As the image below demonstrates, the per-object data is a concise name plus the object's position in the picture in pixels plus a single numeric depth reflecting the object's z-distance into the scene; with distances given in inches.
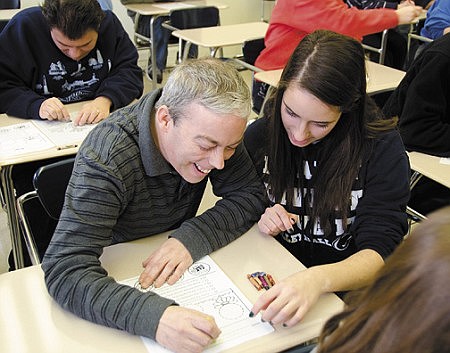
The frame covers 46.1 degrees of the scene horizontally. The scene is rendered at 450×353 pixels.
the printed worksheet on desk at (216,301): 38.5
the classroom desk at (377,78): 98.5
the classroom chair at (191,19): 159.8
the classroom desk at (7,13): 124.2
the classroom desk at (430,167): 70.2
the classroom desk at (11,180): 68.8
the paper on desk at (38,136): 71.5
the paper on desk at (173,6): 165.3
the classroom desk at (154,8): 163.8
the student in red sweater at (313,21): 100.6
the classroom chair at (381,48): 149.2
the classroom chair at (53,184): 57.1
